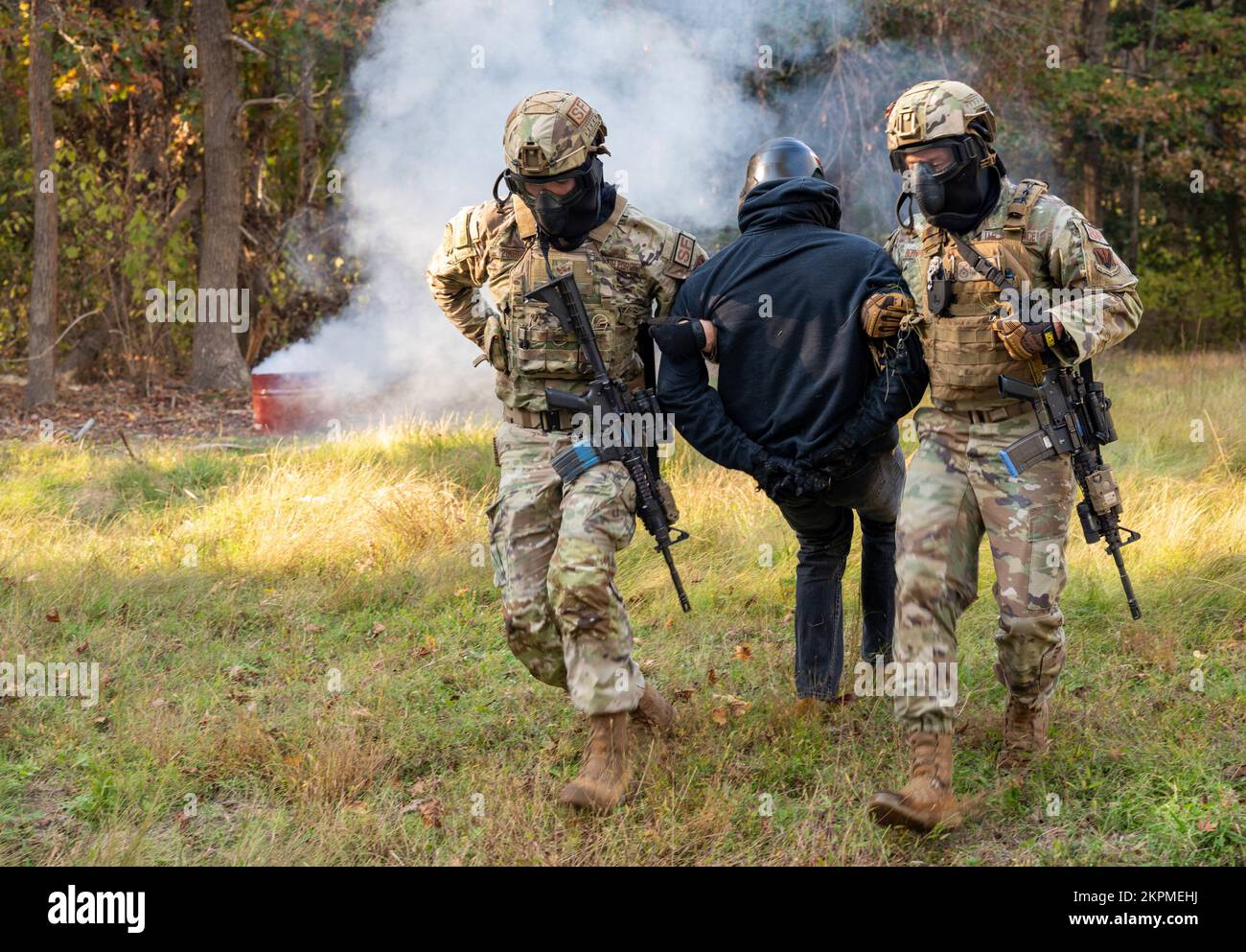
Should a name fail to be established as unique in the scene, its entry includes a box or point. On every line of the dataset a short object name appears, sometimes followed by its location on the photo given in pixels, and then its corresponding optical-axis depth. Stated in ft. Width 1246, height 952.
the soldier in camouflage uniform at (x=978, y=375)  11.84
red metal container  35.99
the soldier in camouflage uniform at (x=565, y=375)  12.60
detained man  13.19
